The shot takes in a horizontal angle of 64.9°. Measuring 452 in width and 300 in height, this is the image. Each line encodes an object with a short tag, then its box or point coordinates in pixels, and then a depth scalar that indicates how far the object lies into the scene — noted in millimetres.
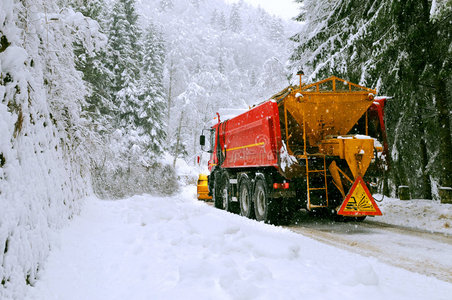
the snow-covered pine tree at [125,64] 26375
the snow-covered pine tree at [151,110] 29203
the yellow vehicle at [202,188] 18270
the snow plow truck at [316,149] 7789
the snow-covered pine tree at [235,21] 99175
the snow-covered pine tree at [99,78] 19319
